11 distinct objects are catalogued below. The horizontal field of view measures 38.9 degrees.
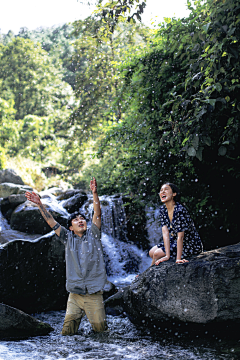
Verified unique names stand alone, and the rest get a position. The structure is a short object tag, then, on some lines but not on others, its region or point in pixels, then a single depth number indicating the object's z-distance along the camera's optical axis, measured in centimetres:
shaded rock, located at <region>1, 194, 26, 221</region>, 1148
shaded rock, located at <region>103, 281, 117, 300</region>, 641
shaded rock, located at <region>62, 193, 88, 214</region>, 1141
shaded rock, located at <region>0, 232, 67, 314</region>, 588
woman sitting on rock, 454
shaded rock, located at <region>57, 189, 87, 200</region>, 1329
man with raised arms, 414
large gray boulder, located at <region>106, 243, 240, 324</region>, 397
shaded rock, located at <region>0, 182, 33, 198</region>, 1446
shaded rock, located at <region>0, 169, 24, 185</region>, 1691
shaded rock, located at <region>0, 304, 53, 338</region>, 428
